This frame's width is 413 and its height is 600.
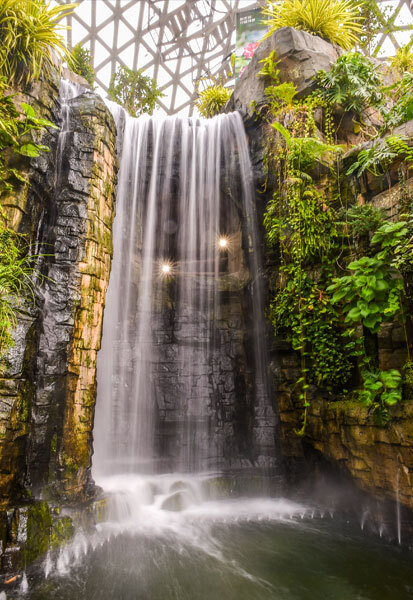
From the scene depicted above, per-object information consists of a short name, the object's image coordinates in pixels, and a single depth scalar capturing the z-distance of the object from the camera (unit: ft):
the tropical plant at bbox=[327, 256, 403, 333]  13.41
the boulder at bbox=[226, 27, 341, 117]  23.75
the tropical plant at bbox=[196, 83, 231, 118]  32.73
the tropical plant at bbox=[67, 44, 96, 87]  33.55
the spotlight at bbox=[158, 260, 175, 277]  28.35
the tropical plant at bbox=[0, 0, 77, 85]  16.43
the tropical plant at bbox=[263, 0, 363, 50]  25.48
